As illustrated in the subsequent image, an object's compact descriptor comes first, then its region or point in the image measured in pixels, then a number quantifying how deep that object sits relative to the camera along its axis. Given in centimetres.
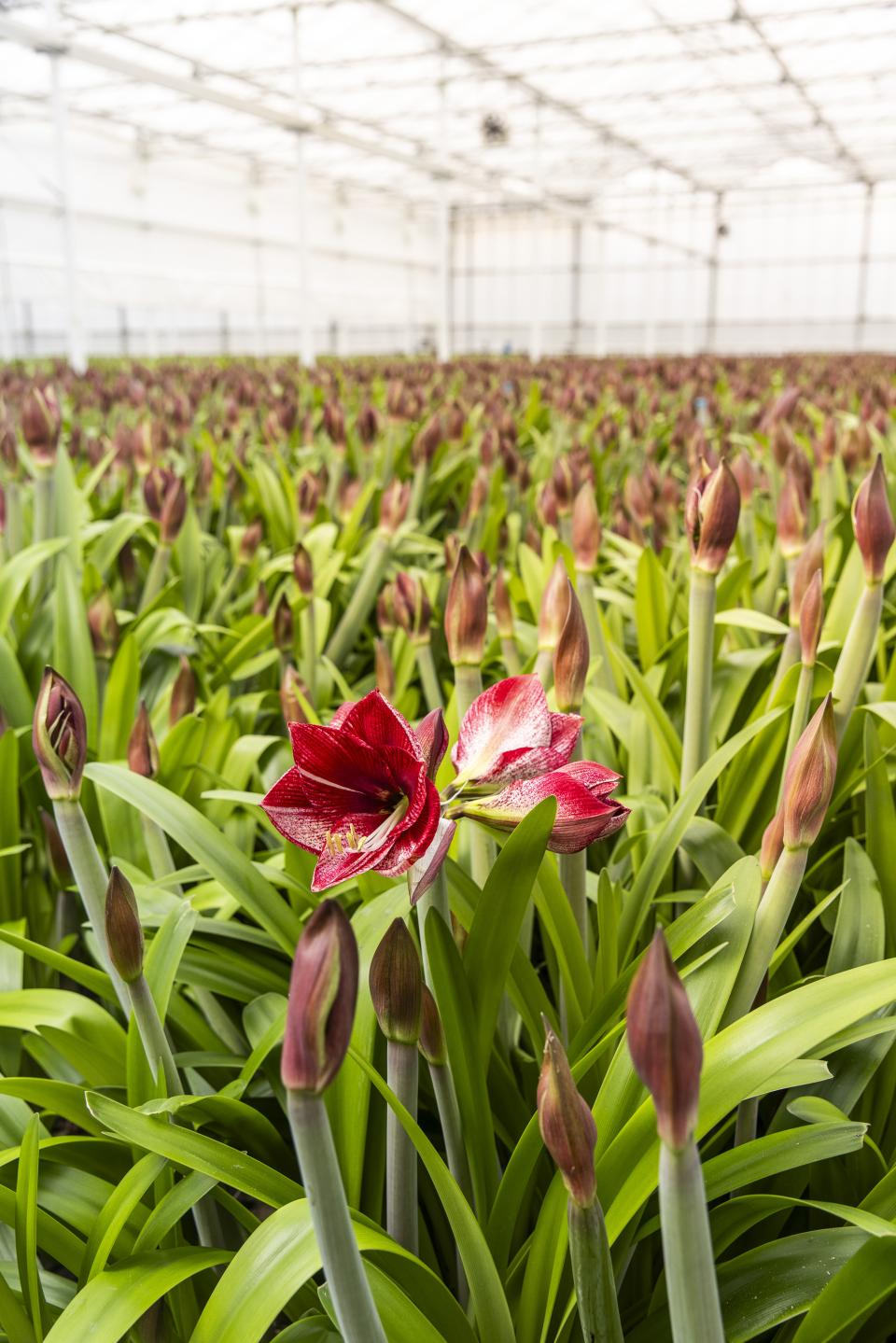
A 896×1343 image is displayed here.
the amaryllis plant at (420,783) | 61
